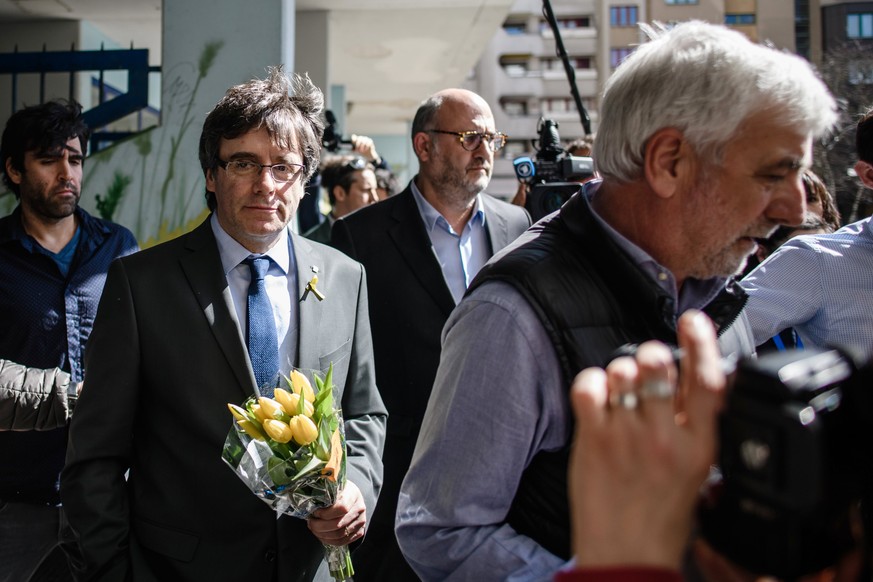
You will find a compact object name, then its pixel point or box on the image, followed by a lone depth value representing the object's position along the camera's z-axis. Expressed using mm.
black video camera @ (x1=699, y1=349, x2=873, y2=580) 721
